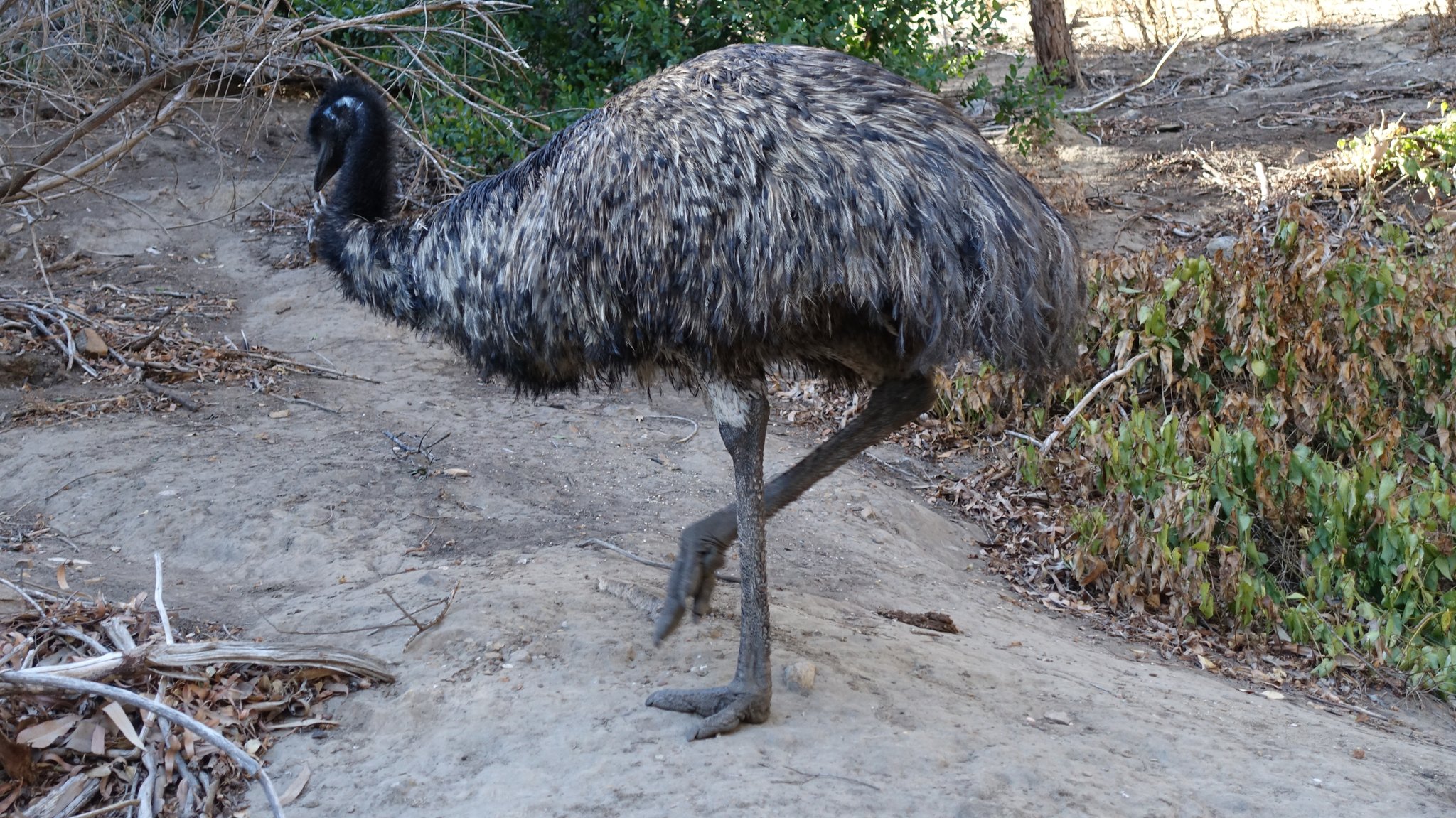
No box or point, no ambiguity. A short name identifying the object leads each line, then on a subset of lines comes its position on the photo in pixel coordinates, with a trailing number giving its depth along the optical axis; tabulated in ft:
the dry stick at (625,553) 14.84
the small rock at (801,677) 12.02
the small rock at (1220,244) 25.89
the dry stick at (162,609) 11.99
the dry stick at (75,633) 11.95
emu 10.10
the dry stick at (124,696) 9.46
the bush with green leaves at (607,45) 23.66
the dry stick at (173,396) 19.69
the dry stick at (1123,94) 35.99
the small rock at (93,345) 20.74
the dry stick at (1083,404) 20.26
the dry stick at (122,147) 17.58
